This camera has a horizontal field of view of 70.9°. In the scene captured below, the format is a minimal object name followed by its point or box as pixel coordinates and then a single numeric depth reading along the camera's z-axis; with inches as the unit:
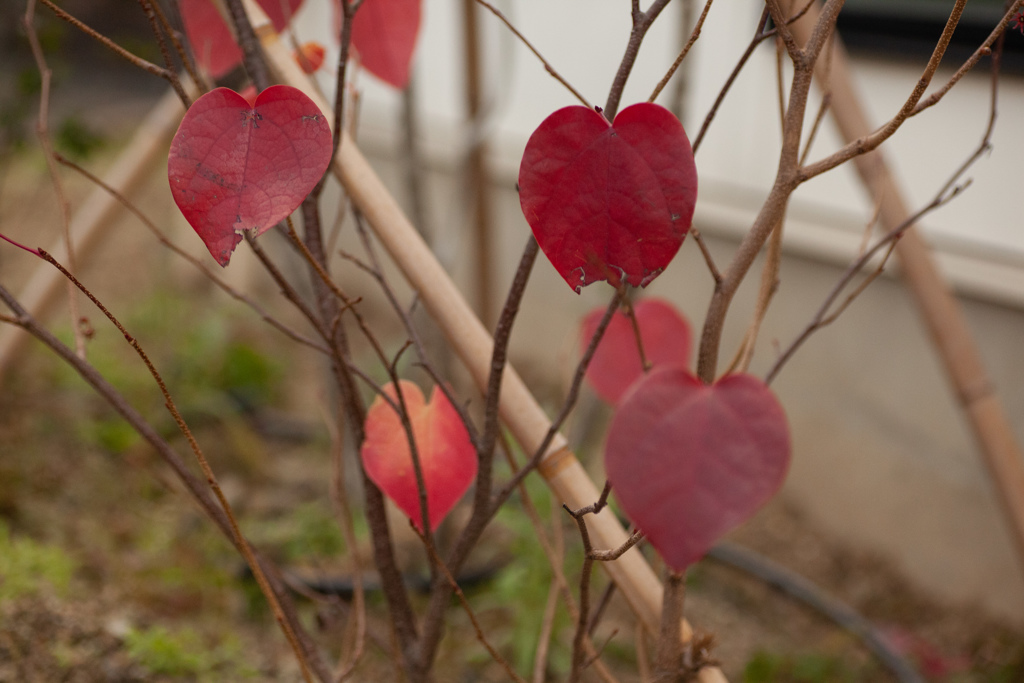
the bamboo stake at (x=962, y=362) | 35.1
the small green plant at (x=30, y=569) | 34.9
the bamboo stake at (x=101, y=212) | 45.6
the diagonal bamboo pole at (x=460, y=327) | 19.2
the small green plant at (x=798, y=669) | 44.9
